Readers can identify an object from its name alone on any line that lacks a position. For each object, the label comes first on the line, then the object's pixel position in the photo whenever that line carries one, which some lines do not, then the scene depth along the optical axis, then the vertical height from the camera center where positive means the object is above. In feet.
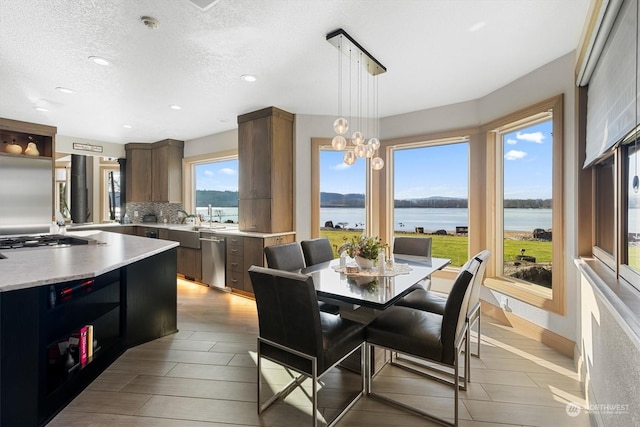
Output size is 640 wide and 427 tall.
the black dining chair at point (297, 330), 5.15 -2.25
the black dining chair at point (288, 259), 7.71 -1.32
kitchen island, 5.16 -2.31
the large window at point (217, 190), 18.10 +1.41
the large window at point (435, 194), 12.92 +0.81
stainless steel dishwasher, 14.56 -2.24
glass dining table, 5.75 -1.59
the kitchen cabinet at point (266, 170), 13.39 +1.95
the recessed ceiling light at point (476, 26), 7.15 +4.46
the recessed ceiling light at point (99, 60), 8.64 +4.43
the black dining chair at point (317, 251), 9.65 -1.26
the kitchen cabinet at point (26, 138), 14.62 +3.80
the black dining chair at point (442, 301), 6.70 -2.33
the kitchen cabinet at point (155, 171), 19.12 +2.67
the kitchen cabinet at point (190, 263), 15.74 -2.69
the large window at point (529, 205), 8.77 +0.26
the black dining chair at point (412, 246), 10.59 -1.21
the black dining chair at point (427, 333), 5.49 -2.37
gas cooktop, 9.22 -0.94
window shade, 4.35 +2.13
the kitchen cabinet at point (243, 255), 13.12 -1.92
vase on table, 8.02 -1.34
